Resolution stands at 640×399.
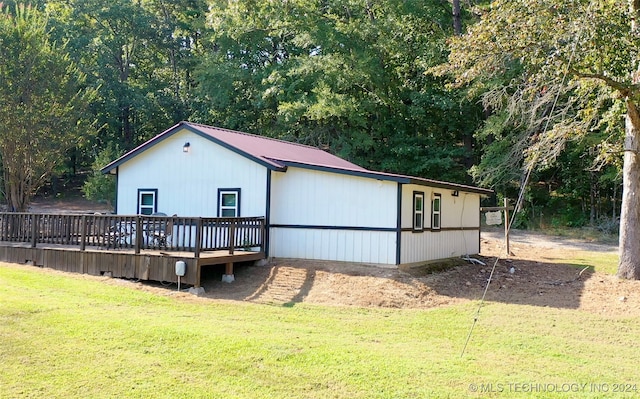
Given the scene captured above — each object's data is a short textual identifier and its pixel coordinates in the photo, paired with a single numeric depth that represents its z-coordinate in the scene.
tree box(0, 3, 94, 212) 21.39
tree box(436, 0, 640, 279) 11.66
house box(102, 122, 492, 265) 13.05
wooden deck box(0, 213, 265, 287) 12.05
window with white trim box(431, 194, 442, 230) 14.70
